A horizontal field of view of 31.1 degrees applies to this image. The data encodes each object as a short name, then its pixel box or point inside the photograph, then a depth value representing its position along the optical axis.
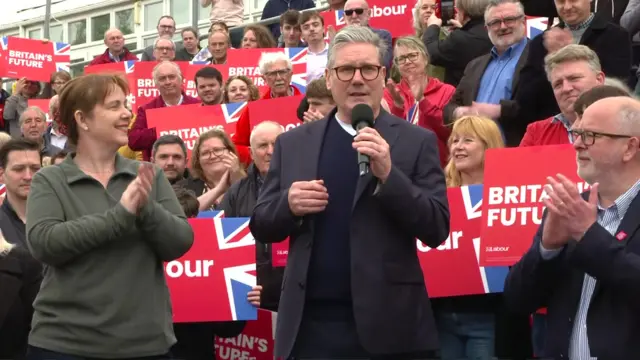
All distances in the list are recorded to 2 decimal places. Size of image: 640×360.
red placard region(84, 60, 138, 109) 15.09
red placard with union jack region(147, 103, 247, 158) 10.91
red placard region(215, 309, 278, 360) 6.98
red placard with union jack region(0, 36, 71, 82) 18.47
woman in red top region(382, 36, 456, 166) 8.94
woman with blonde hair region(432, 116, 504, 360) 5.77
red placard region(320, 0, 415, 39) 13.73
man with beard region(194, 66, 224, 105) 11.80
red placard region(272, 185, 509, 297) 5.97
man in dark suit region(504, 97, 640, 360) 4.09
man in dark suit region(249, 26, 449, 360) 4.43
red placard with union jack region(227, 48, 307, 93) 13.55
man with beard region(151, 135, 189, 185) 9.09
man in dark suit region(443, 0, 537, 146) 8.45
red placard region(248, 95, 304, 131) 9.91
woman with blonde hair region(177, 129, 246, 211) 8.76
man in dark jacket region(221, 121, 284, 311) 6.91
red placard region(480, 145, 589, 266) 5.84
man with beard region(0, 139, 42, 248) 6.42
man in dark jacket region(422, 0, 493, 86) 9.75
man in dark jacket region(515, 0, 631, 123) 7.91
